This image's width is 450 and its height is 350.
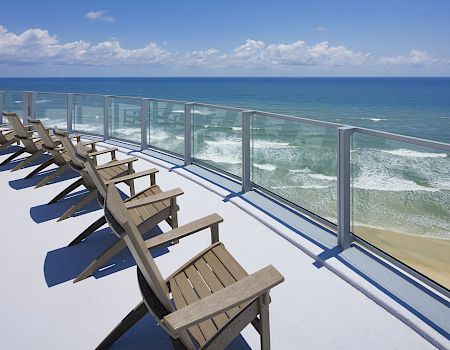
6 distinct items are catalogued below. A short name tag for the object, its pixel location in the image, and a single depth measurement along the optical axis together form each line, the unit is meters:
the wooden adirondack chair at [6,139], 6.87
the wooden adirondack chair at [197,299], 1.48
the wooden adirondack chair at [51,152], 4.87
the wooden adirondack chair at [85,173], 3.73
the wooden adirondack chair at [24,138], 5.93
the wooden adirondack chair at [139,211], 2.78
